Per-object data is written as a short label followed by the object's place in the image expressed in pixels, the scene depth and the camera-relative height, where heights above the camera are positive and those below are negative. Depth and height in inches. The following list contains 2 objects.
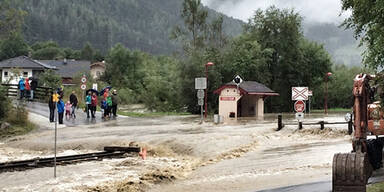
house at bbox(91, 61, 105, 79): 5024.1 +397.7
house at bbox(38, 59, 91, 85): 4258.4 +359.5
